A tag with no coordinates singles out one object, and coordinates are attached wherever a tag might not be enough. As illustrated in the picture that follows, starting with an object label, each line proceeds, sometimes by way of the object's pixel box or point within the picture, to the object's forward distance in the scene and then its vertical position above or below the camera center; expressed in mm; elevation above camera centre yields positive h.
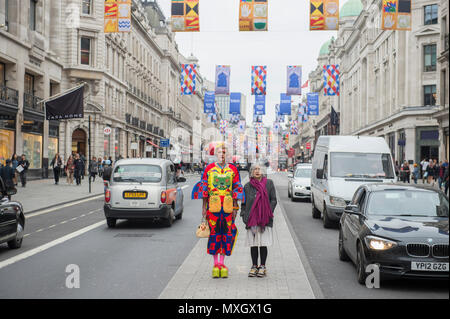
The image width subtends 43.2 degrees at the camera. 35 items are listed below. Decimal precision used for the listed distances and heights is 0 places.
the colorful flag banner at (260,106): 53719 +5094
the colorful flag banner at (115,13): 21938 +5639
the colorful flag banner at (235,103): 55594 +5564
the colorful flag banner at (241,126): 122062 +7228
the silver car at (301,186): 24000 -1090
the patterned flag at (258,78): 36688 +5281
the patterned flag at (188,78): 39888 +5709
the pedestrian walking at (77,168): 32312 -580
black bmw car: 7066 -928
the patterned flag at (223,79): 38094 +5387
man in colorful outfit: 7637 -571
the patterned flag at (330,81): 45572 +6528
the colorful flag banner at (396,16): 20203 +5205
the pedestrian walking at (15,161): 28484 -193
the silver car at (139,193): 13945 -849
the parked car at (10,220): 9750 -1127
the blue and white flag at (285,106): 60000 +5720
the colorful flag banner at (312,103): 64250 +6511
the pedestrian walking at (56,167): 31250 -515
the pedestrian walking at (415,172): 39050 -736
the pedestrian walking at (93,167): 34362 -547
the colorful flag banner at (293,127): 88825 +5244
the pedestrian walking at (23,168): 27488 -518
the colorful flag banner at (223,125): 98456 +5923
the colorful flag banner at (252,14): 19891 +5124
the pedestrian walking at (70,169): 32344 -644
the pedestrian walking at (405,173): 38094 -781
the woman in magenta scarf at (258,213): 7738 -724
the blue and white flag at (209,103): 65669 +6533
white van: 14094 -233
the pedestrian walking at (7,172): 23562 -624
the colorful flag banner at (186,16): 20078 +5050
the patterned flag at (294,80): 37062 +5245
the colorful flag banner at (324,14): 19750 +5086
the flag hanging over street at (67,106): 27658 +2536
